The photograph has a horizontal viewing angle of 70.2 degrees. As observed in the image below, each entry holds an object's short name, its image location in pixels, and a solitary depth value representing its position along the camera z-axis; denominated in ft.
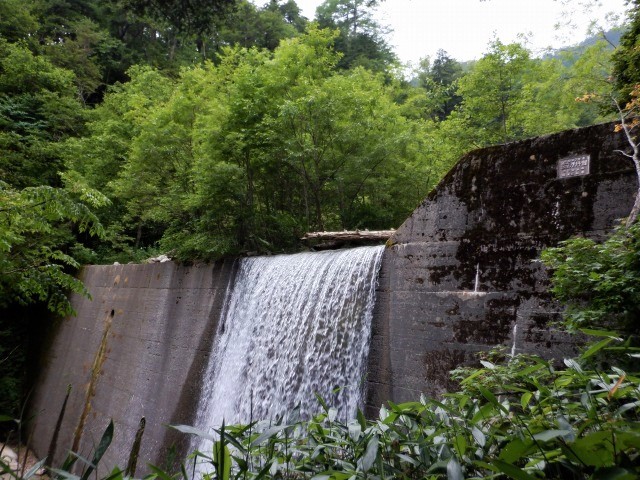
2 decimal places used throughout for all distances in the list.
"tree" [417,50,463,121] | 76.89
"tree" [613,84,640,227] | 11.75
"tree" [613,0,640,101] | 16.81
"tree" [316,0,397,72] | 71.87
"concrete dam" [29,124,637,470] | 12.98
